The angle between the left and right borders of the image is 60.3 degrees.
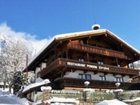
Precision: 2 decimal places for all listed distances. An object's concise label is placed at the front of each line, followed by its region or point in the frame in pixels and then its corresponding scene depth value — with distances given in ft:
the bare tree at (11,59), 87.48
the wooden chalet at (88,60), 40.90
